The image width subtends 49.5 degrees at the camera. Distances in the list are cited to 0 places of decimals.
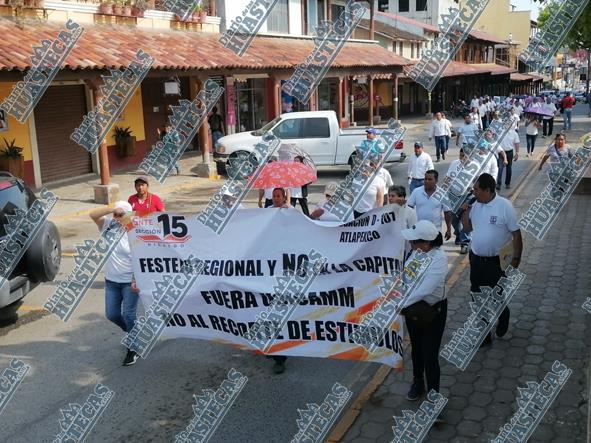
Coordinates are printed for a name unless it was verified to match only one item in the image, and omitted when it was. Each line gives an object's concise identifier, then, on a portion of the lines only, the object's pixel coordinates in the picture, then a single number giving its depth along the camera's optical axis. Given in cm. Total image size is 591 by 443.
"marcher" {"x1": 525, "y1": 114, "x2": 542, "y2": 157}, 2050
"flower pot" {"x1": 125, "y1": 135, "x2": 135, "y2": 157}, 2027
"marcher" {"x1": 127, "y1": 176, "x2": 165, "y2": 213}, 730
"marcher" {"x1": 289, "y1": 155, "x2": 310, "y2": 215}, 1117
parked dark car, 723
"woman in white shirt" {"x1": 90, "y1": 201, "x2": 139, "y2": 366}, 636
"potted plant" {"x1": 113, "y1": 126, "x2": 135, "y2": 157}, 2011
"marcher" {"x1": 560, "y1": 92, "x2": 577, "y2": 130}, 3112
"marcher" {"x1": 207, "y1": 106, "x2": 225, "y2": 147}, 2220
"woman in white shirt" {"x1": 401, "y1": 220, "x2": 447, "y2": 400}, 500
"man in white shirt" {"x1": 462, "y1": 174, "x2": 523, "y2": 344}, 626
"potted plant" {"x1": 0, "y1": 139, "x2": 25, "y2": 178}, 1595
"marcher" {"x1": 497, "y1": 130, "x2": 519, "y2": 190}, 1478
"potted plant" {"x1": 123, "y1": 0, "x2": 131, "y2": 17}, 1869
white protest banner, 552
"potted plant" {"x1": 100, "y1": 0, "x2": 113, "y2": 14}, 1797
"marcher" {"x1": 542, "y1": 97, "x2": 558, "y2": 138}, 2835
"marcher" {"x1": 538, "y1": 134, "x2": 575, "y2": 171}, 1302
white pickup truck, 1855
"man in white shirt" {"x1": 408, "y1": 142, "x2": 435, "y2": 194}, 1132
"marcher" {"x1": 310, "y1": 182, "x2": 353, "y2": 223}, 741
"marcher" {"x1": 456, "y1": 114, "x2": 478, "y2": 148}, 1764
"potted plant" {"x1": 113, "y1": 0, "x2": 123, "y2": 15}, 1841
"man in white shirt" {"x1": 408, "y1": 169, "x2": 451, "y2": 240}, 844
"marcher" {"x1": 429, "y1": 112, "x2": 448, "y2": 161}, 2038
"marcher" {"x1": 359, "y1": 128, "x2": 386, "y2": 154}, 1431
